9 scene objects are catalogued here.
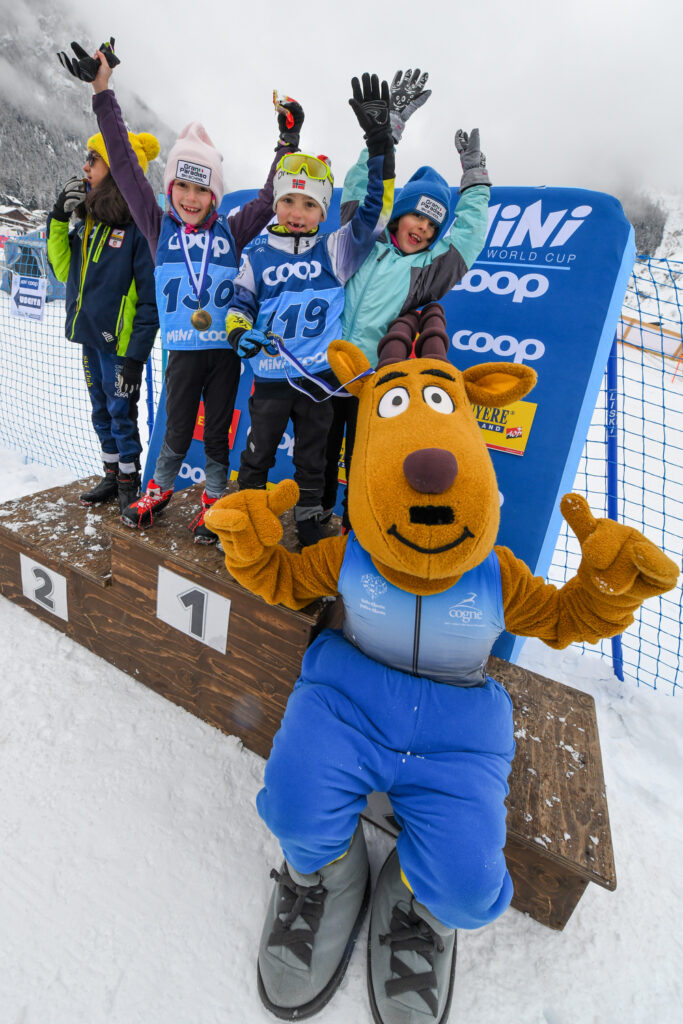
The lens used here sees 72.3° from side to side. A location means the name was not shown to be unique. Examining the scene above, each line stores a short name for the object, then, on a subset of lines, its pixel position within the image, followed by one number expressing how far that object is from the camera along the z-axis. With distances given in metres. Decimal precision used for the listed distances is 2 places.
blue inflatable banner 1.84
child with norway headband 1.51
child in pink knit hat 1.71
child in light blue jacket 1.59
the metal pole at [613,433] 2.12
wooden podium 1.32
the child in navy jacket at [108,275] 2.05
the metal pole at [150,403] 3.27
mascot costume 1.03
